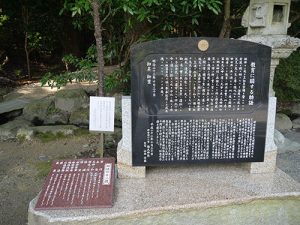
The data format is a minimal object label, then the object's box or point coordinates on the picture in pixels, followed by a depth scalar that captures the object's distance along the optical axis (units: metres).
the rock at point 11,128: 4.36
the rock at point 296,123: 4.84
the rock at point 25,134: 4.29
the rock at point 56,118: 4.79
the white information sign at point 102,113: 2.57
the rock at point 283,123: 4.74
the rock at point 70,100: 4.89
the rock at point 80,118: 4.66
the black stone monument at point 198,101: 2.35
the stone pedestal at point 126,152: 2.40
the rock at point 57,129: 4.37
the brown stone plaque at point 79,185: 2.14
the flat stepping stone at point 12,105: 5.07
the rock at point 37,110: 4.84
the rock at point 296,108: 5.18
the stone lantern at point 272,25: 3.26
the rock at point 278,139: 3.86
